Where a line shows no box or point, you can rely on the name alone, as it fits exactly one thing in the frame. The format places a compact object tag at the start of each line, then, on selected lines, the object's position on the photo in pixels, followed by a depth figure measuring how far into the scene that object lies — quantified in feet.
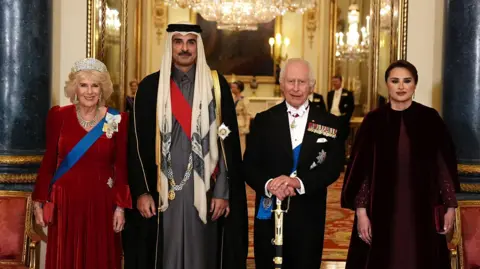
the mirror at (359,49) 22.84
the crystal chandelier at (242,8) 39.47
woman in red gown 12.80
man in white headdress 12.74
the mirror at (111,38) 19.16
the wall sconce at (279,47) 52.85
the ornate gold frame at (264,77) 53.36
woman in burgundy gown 12.35
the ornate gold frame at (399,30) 19.02
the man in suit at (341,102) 42.80
